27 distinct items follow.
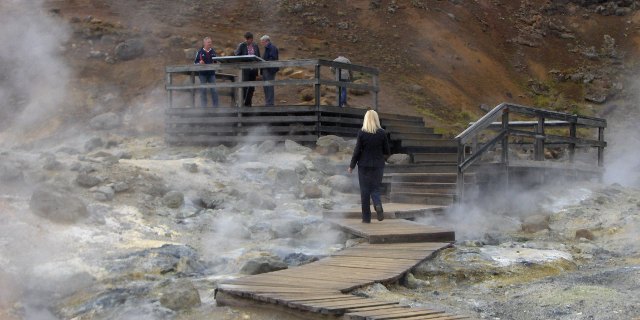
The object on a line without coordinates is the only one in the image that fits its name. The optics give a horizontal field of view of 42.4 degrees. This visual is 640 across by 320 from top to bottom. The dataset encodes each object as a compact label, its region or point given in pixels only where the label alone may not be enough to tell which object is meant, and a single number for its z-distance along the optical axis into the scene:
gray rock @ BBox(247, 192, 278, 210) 10.13
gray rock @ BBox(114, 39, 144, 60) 21.49
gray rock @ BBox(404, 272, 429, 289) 6.69
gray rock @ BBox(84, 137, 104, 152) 14.16
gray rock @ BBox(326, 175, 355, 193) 11.60
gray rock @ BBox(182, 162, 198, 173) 11.09
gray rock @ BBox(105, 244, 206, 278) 7.19
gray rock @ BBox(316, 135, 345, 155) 13.04
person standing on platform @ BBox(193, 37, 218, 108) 14.68
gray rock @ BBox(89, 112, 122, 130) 16.98
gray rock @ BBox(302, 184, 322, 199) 10.95
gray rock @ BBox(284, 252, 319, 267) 7.54
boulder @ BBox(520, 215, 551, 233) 10.08
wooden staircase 10.83
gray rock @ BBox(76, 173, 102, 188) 9.51
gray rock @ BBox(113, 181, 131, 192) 9.54
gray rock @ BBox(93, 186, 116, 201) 9.20
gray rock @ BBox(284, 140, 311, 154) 13.00
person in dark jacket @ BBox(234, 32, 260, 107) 14.49
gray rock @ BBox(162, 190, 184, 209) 9.62
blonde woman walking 8.85
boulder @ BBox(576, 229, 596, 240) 9.41
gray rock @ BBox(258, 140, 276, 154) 13.09
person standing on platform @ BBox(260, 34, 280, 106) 14.25
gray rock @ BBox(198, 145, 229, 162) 12.35
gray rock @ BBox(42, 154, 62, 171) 10.04
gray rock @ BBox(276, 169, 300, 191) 11.25
